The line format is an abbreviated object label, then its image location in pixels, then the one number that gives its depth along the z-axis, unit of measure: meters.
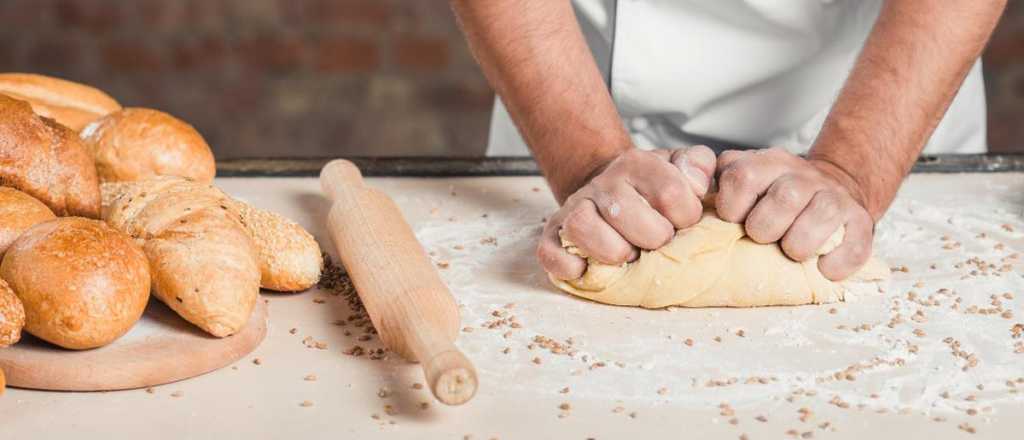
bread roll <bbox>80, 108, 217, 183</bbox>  1.32
